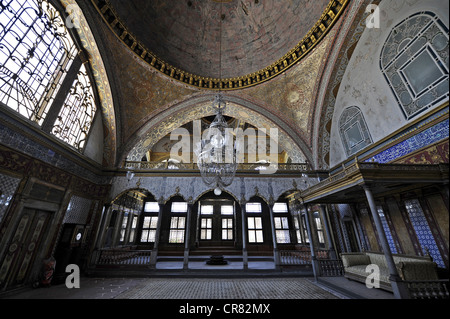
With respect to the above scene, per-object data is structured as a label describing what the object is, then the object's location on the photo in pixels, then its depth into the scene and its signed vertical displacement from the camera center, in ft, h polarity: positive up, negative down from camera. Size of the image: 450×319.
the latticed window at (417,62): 12.78 +12.75
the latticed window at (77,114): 18.37 +12.56
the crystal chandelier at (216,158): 16.11 +6.72
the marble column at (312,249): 18.02 -1.43
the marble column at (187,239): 21.27 -0.48
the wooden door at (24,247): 13.83 -0.96
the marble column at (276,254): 21.25 -2.17
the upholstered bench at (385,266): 11.97 -2.33
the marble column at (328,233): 21.05 +0.17
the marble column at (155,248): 21.29 -1.51
